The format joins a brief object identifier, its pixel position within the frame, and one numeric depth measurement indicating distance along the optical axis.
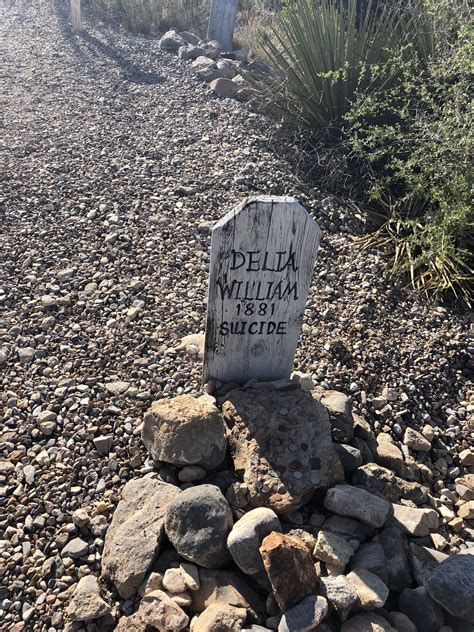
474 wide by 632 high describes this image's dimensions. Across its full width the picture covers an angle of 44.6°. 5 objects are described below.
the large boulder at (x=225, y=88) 6.42
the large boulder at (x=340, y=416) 2.62
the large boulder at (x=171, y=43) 8.27
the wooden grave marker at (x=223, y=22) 8.40
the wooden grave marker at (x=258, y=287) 2.34
